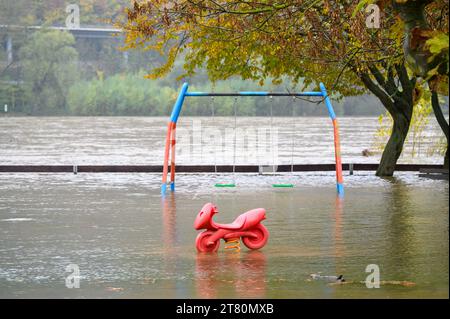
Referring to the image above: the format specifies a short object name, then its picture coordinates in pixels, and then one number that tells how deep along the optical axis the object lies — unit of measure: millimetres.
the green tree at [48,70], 123688
